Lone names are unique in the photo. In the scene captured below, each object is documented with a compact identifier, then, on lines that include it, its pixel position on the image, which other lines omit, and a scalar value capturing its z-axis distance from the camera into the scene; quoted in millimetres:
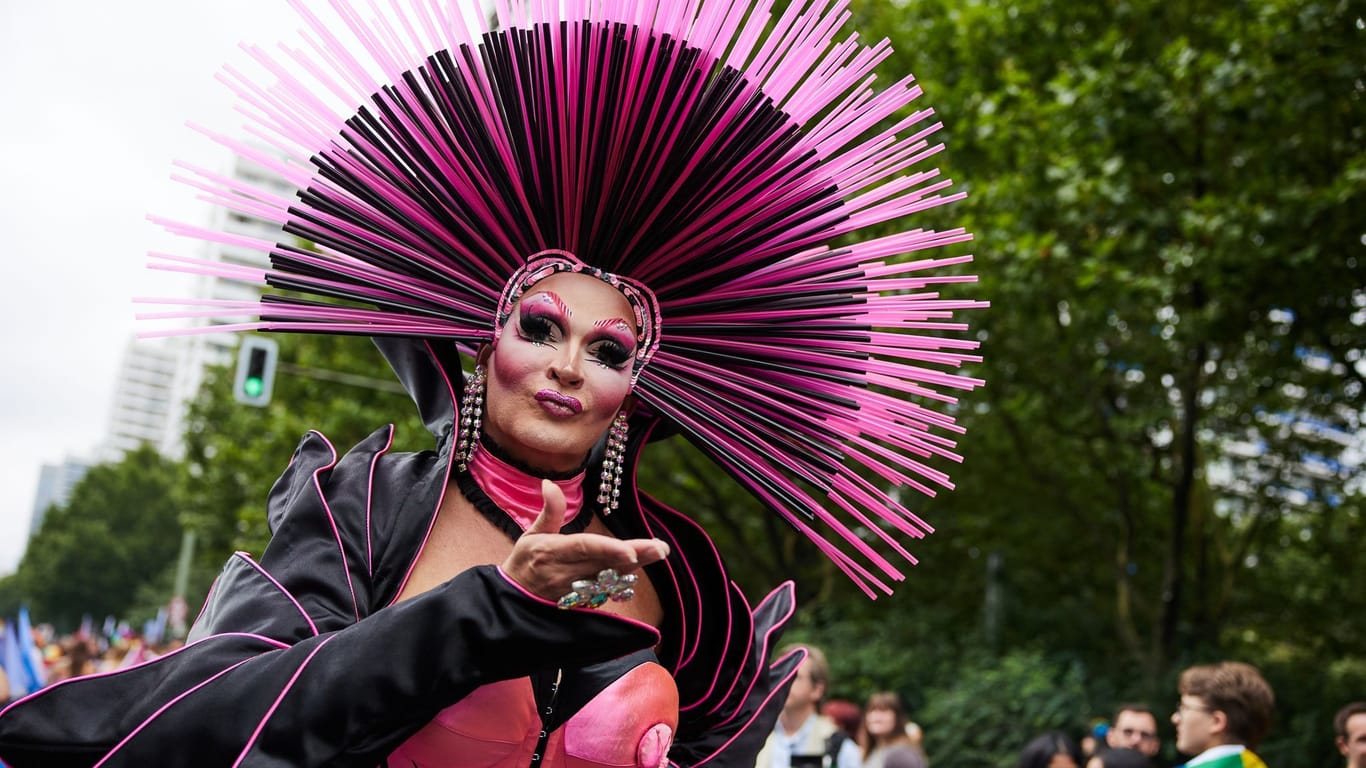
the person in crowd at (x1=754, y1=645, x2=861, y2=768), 6336
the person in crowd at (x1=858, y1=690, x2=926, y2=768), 6879
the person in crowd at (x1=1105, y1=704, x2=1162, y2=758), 6055
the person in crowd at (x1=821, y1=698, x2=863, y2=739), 7520
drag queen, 2117
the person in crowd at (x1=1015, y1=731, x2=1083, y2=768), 6539
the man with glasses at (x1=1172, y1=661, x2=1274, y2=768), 4922
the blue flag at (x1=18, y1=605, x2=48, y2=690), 9055
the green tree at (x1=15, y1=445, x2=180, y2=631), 55031
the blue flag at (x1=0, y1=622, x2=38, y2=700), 8359
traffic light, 11391
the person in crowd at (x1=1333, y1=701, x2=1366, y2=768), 5109
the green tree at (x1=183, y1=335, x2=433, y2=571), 15312
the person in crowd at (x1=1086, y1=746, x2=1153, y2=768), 5328
